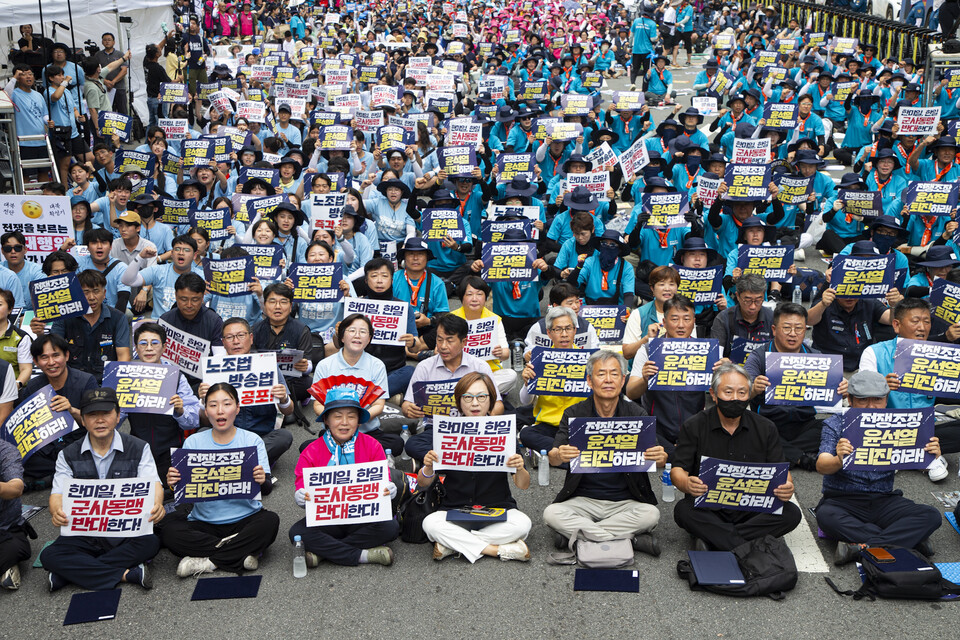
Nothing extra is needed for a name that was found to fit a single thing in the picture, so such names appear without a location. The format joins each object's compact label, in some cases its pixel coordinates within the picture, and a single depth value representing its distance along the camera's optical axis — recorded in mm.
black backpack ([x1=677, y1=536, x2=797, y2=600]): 6965
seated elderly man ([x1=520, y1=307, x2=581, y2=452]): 8945
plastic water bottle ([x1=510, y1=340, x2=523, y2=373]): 11578
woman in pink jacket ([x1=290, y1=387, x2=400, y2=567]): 7488
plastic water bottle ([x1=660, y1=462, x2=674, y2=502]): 8508
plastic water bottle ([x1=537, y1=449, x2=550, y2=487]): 8812
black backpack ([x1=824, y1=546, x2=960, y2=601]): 6809
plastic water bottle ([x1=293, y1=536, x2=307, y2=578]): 7406
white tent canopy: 19625
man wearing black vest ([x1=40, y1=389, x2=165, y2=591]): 7195
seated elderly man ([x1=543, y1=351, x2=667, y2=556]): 7535
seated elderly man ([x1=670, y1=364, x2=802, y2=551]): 7395
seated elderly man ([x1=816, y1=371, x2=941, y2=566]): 7309
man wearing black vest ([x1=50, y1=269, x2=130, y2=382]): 9906
